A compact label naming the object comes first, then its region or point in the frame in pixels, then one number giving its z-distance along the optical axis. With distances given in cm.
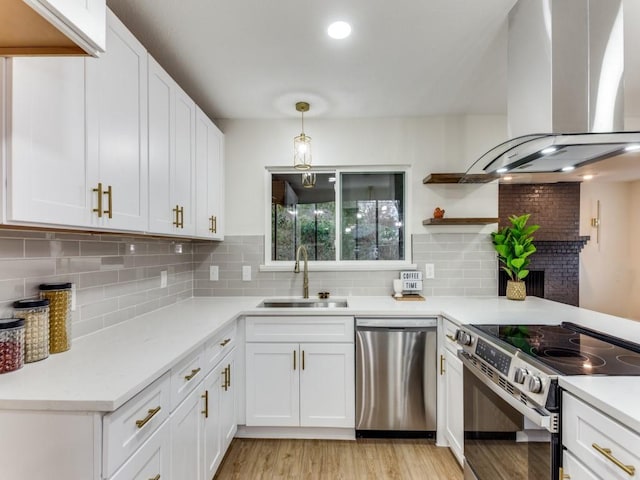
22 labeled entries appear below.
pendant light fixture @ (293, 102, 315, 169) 244
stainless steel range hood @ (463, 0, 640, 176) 135
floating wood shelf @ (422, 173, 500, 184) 261
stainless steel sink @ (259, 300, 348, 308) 276
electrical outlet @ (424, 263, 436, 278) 286
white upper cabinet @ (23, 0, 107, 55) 67
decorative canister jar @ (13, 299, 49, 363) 119
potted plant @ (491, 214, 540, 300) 258
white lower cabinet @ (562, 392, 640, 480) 85
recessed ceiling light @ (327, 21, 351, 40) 166
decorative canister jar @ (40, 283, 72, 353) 131
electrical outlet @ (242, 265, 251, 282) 291
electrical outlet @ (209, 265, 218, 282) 291
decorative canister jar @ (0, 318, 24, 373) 108
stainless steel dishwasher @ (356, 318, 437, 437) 225
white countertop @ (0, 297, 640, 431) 93
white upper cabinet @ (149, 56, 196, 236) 168
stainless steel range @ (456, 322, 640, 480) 112
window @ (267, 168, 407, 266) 299
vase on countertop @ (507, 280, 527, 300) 259
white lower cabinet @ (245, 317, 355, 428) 230
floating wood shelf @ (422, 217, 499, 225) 268
